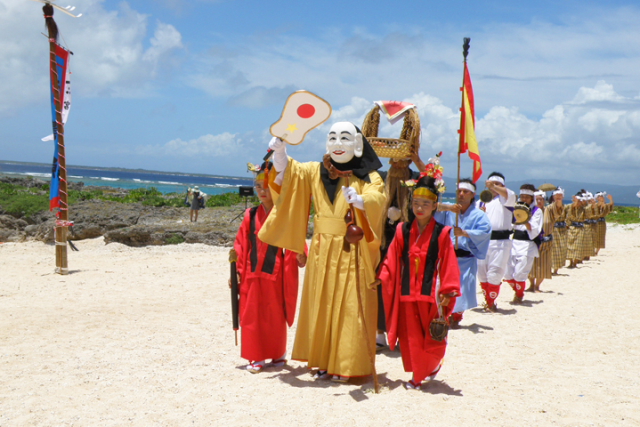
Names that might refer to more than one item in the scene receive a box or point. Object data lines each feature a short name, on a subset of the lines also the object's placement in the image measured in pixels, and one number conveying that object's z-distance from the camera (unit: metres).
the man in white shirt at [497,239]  8.45
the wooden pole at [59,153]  10.82
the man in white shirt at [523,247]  9.41
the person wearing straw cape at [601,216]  17.23
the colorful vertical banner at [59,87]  10.84
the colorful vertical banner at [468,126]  5.12
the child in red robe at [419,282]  4.79
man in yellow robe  4.89
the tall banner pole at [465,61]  5.13
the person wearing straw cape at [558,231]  12.02
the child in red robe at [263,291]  5.49
